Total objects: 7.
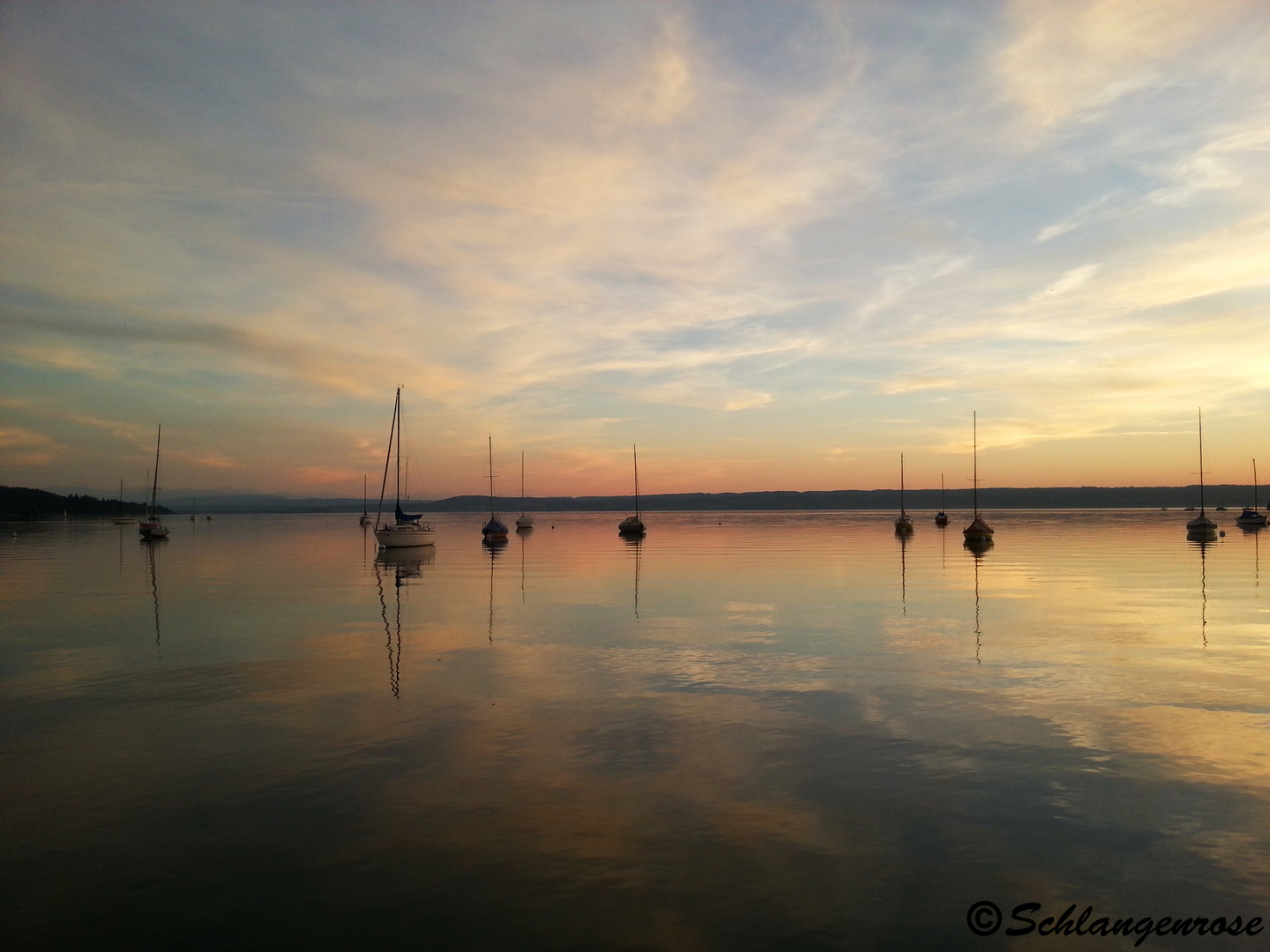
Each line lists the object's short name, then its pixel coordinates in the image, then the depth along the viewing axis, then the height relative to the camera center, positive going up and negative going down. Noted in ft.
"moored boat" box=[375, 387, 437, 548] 231.50 -8.81
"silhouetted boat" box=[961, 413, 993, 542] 241.76 -9.00
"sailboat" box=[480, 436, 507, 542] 290.15 -10.52
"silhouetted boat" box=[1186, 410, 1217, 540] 265.75 -8.93
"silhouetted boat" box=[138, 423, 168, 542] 299.58 -9.96
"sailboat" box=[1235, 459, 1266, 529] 334.03 -7.78
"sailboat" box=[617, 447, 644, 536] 306.76 -9.66
